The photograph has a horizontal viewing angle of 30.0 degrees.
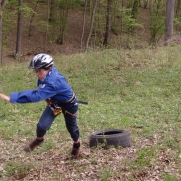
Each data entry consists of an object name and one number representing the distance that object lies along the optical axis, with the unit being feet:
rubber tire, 22.46
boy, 16.81
